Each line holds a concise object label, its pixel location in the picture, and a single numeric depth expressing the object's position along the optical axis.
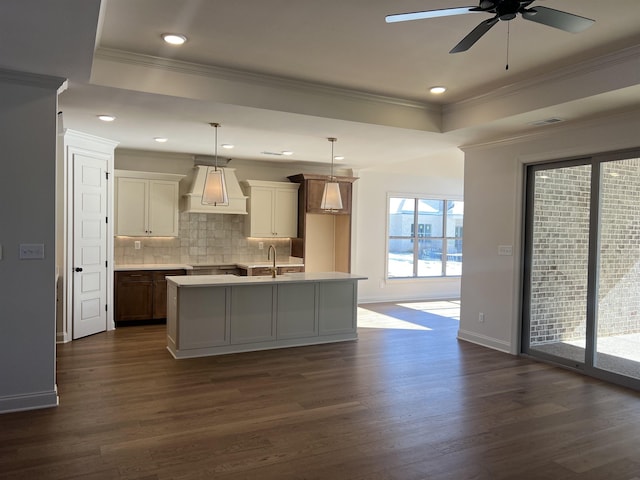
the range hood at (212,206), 7.21
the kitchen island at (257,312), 5.02
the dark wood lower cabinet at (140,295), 6.47
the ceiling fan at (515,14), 2.29
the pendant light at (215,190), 4.93
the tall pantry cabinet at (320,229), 7.94
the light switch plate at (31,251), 3.46
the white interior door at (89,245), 5.64
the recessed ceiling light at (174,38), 3.40
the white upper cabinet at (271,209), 7.72
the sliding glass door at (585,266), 4.37
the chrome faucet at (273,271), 5.61
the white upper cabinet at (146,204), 6.75
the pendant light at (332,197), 5.68
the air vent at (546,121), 4.61
